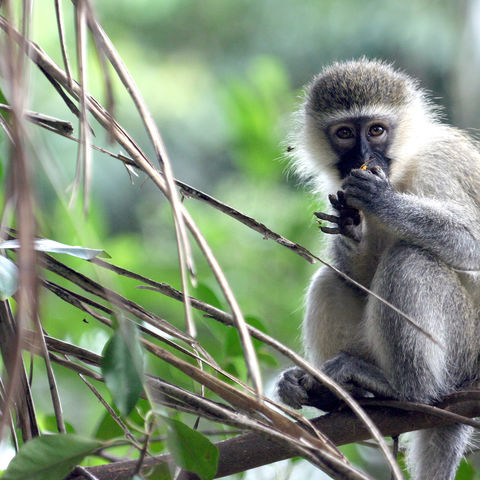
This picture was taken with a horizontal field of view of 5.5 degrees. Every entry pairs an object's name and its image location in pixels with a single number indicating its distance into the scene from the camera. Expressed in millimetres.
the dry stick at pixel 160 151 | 2590
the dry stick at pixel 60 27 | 2961
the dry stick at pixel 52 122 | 3319
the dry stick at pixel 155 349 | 3013
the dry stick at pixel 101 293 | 3177
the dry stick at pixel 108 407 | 3686
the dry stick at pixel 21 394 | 3233
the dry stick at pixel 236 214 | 3515
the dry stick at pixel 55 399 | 3136
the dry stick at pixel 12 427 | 3225
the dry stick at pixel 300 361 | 2890
